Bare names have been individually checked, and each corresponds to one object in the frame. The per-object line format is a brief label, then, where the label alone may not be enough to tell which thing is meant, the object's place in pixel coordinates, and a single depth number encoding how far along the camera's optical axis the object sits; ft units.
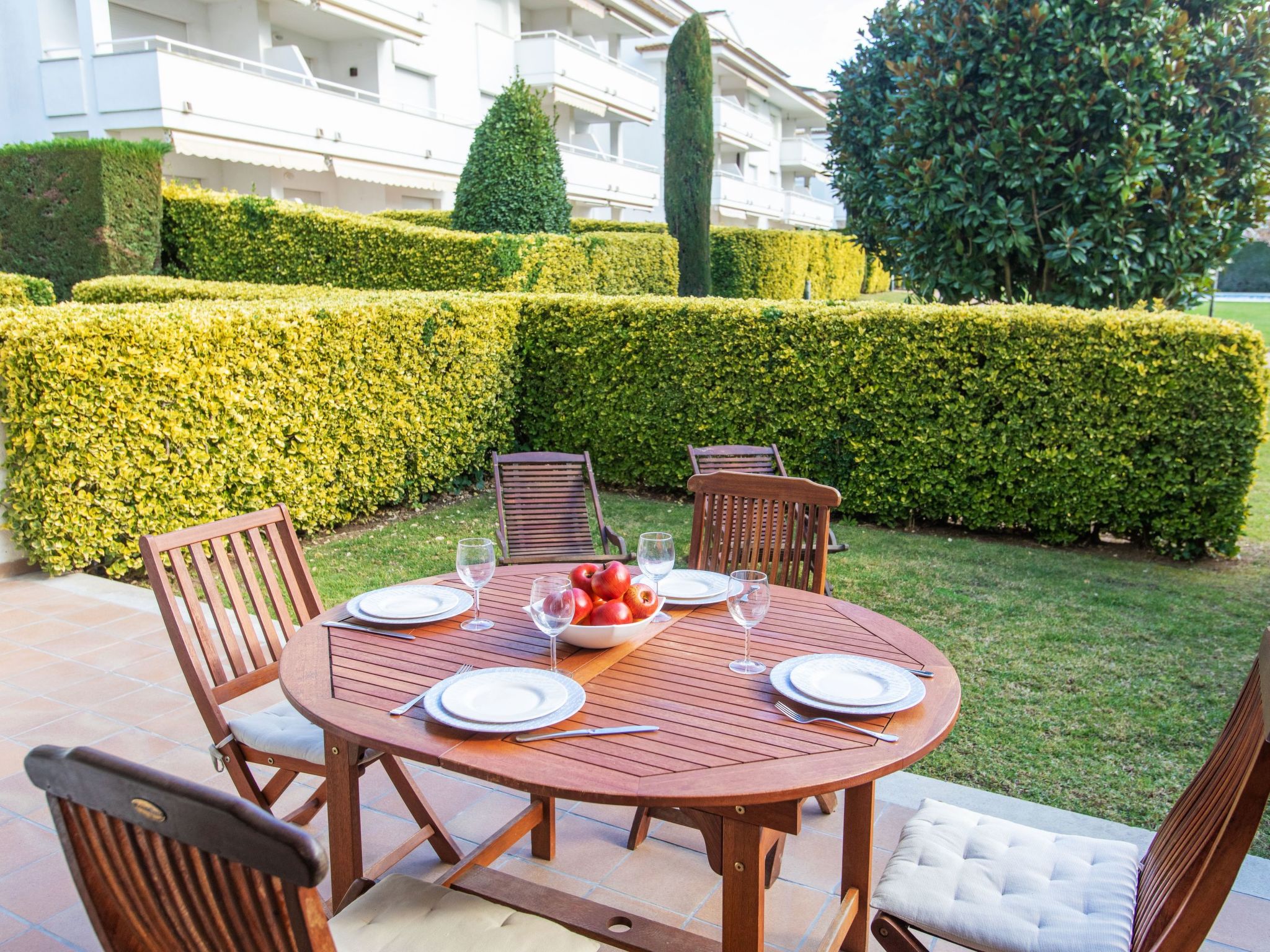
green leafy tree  26.55
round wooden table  6.57
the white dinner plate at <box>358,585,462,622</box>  9.45
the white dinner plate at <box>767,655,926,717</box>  7.36
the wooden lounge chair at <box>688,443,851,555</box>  20.44
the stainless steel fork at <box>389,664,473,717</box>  7.33
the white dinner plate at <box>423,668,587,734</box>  7.00
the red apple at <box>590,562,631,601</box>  8.76
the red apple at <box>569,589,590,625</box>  8.46
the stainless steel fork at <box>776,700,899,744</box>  7.05
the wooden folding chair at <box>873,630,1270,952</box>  5.74
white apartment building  48.49
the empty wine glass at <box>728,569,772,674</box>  8.18
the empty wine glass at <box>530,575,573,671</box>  7.97
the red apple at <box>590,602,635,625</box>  8.54
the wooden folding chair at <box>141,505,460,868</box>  9.04
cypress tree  59.06
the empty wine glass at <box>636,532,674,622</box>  9.66
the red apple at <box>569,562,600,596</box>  8.96
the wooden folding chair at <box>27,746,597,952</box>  4.40
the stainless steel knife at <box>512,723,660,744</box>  7.04
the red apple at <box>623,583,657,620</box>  8.79
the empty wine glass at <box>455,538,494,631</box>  9.21
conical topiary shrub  42.04
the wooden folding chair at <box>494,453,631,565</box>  20.04
